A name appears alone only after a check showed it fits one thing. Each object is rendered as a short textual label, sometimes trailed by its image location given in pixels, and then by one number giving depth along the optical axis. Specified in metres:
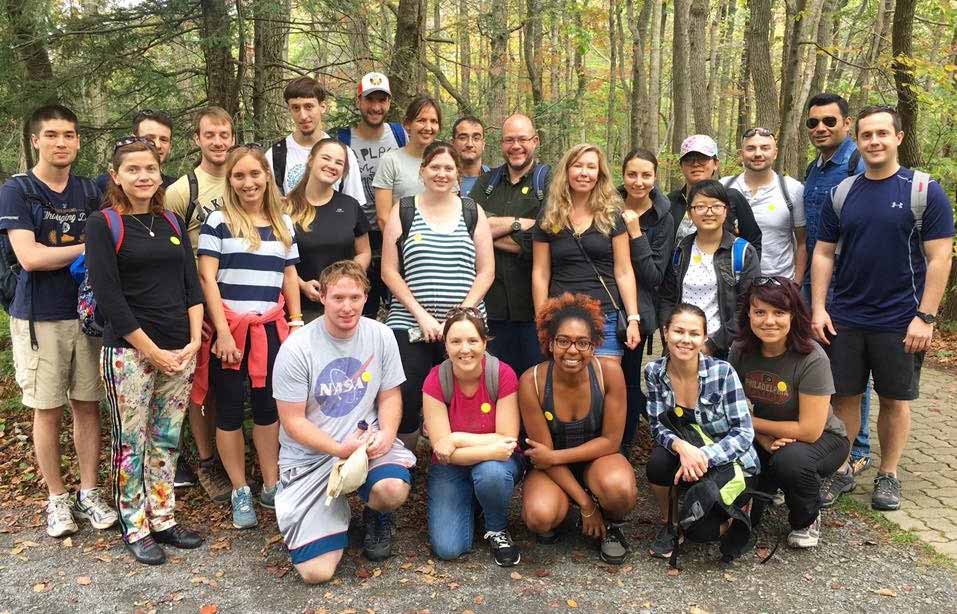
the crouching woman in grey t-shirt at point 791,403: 3.90
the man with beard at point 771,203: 4.91
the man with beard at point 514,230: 4.82
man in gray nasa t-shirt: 3.78
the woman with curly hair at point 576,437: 3.92
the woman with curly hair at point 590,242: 4.47
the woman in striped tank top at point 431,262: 4.42
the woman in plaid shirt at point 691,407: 3.83
